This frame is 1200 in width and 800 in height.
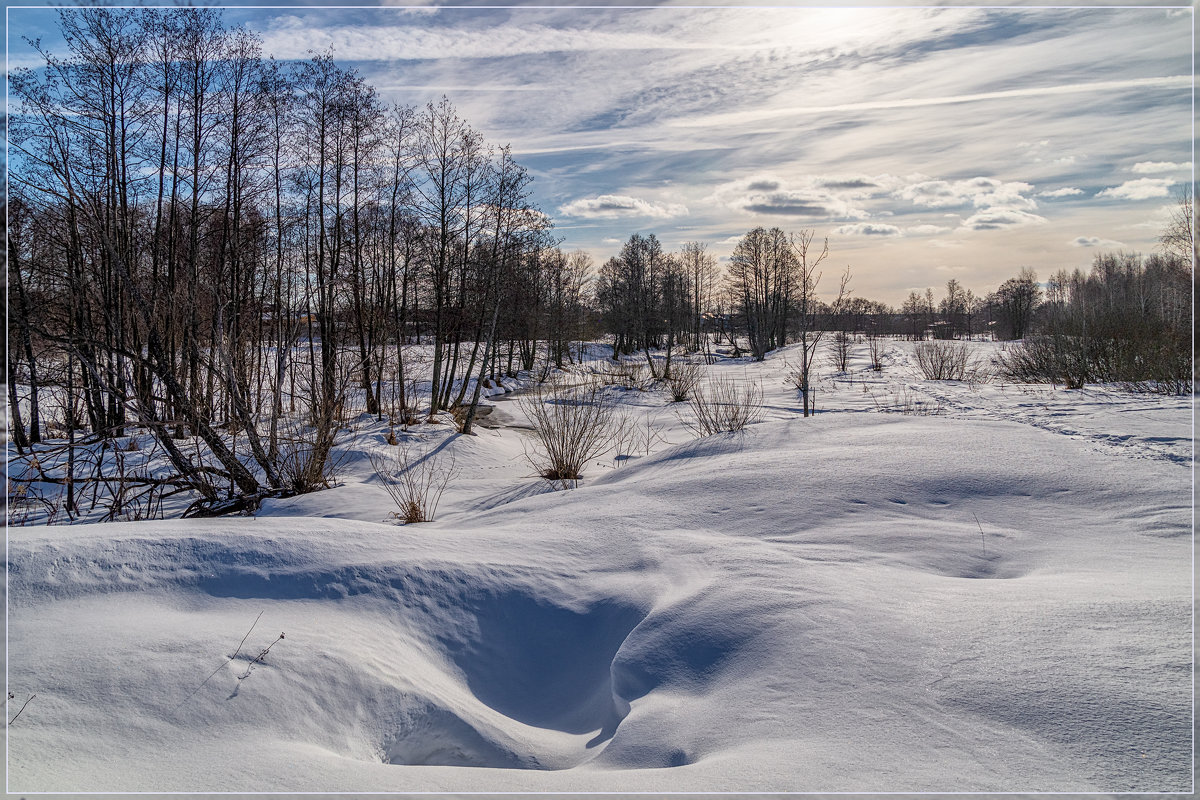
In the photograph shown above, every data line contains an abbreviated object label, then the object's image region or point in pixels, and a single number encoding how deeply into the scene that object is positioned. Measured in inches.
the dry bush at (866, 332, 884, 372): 940.4
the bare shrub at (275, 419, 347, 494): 329.1
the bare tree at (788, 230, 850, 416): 397.7
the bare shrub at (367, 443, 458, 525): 271.9
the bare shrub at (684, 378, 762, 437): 361.1
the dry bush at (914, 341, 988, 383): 724.7
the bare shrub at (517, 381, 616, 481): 353.1
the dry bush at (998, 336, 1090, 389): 586.2
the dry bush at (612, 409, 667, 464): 436.2
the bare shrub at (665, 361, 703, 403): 746.6
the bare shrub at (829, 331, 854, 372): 992.2
